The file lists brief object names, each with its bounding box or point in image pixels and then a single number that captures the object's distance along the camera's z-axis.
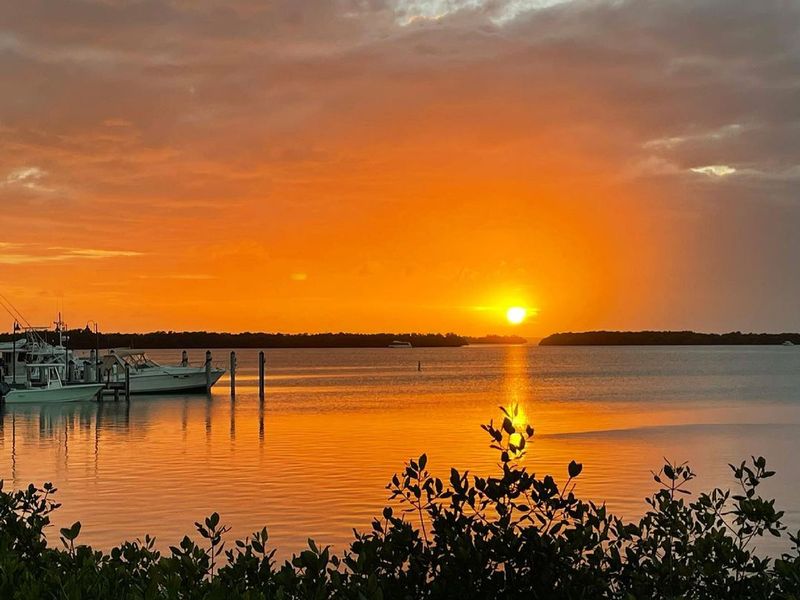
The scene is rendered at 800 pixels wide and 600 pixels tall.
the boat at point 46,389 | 55.69
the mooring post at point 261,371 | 62.45
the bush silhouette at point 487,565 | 5.80
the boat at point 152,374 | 64.12
